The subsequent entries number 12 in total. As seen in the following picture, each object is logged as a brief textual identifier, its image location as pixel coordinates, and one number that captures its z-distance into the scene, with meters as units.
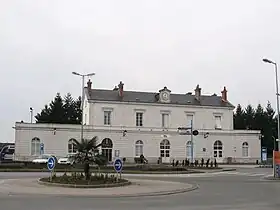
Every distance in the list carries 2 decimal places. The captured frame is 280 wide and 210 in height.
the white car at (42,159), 62.81
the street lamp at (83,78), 68.06
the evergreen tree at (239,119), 132.06
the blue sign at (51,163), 28.87
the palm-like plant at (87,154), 27.47
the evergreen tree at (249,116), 130.50
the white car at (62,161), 62.45
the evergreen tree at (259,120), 128.25
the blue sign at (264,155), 79.00
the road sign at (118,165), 28.81
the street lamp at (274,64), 41.41
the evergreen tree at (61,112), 124.81
